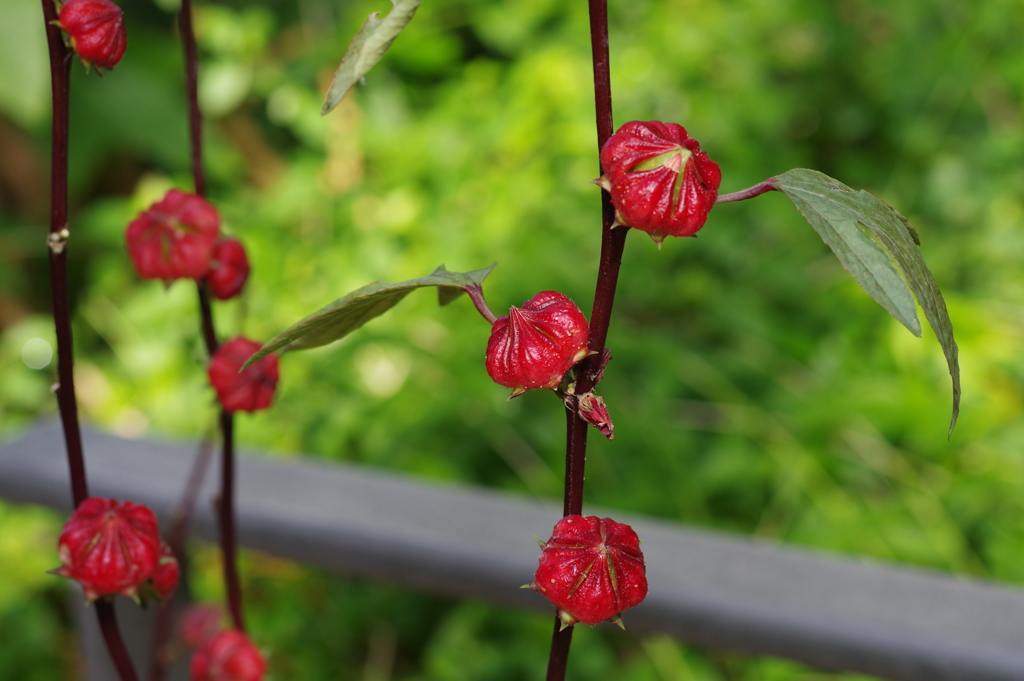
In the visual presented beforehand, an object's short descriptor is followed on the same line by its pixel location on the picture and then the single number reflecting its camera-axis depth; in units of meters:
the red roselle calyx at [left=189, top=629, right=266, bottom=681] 0.92
